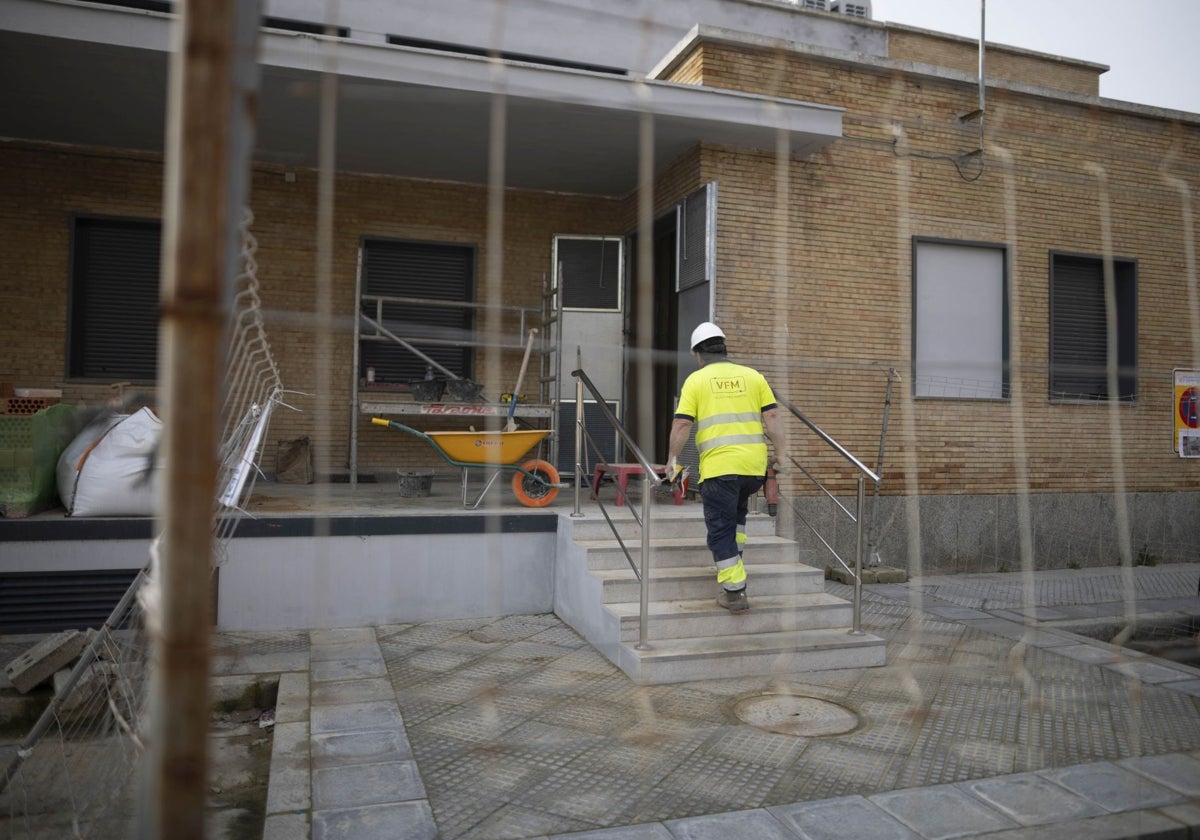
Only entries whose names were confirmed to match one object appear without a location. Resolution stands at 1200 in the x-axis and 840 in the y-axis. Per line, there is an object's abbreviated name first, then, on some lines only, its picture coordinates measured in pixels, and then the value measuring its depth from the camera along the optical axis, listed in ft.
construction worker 19.26
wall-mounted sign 32.68
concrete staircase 18.60
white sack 21.21
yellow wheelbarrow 24.06
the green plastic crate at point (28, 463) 20.98
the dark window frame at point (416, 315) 35.99
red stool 24.23
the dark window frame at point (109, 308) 32.86
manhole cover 15.56
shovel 25.83
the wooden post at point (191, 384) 3.03
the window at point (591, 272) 36.88
